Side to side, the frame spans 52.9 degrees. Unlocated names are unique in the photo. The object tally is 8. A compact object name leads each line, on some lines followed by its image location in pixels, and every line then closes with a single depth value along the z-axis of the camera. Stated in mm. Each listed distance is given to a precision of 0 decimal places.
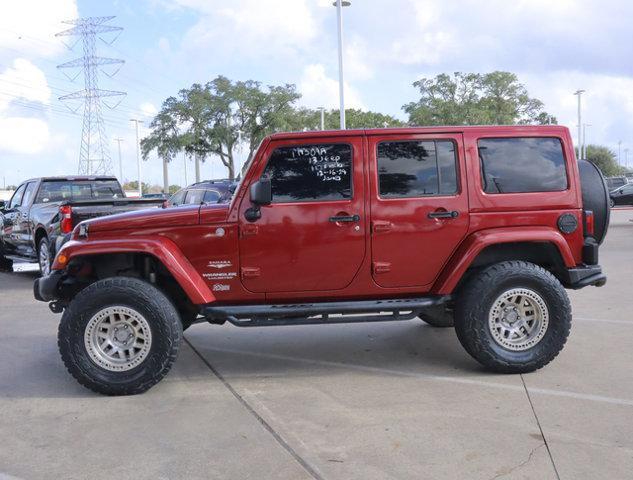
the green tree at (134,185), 88962
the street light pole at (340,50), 23984
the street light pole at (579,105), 53625
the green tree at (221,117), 41188
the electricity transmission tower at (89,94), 48031
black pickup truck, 9508
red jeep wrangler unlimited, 4969
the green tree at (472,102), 39531
